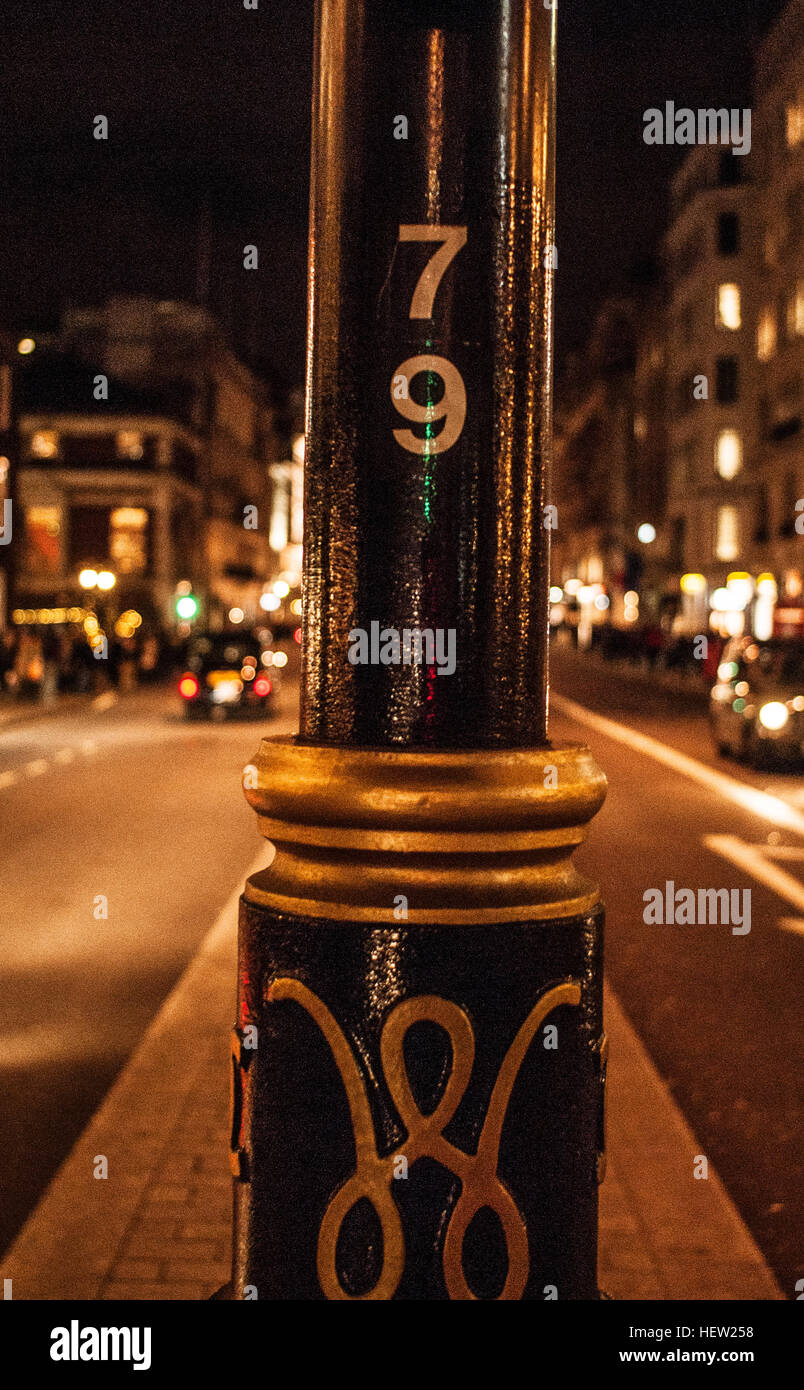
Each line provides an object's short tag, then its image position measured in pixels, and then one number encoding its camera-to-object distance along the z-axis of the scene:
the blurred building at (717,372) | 62.66
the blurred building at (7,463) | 57.53
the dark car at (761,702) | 21.14
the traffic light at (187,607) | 40.06
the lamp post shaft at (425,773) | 2.34
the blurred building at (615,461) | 83.31
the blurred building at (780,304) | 52.16
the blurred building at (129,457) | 76.31
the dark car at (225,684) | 30.59
